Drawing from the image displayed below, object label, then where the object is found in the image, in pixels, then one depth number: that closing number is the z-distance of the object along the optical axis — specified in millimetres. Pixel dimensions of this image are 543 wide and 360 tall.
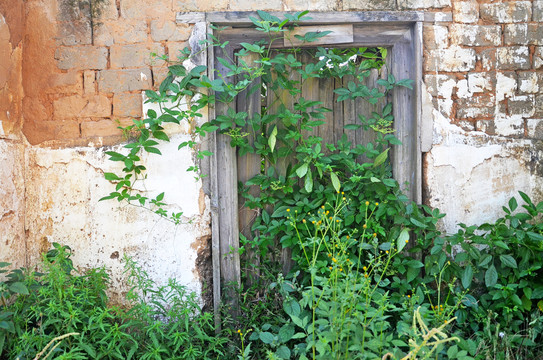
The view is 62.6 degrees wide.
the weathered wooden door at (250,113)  3014
